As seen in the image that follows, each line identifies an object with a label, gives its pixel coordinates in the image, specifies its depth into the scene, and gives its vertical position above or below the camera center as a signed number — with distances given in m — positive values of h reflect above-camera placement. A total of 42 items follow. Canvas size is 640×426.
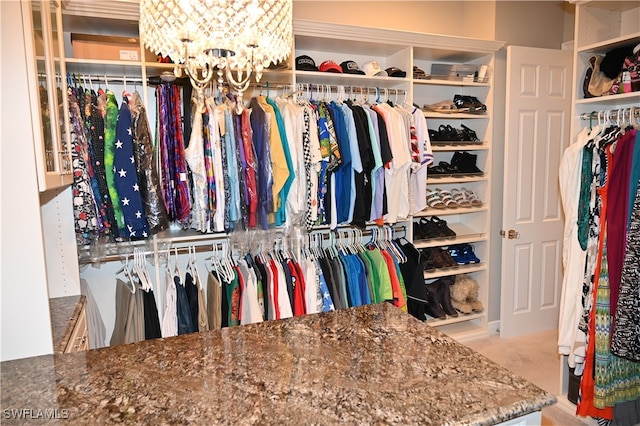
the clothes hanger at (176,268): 2.65 -0.65
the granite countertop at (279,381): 0.99 -0.56
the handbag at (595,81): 2.39 +0.42
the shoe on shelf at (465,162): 3.49 -0.02
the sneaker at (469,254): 3.60 -0.78
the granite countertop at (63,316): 1.58 -0.64
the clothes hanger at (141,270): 2.55 -0.62
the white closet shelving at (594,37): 2.44 +0.69
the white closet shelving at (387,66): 2.46 +0.59
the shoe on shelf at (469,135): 3.48 +0.20
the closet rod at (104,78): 2.51 +0.53
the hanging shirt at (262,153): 2.58 +0.07
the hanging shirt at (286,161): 2.63 +0.02
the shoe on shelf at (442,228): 3.46 -0.53
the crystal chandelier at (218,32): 1.30 +0.42
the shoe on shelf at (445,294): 3.55 -1.09
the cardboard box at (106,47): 2.35 +0.66
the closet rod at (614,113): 2.27 +0.24
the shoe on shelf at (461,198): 3.50 -0.30
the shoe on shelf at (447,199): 3.45 -0.31
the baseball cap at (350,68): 3.00 +0.65
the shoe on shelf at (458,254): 3.59 -0.77
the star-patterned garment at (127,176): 2.30 -0.04
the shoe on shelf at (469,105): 3.41 +0.43
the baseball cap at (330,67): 2.93 +0.64
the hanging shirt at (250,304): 2.61 -0.83
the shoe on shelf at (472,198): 3.54 -0.31
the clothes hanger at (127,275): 2.55 -0.66
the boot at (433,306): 3.47 -1.16
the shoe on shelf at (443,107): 3.34 +0.41
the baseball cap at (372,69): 3.04 +0.65
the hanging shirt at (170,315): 2.53 -0.86
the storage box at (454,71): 3.38 +0.69
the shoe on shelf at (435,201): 3.41 -0.31
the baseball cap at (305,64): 2.89 +0.66
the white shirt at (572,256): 2.35 -0.53
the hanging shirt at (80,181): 2.22 -0.06
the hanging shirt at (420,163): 3.05 -0.01
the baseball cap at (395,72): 3.11 +0.64
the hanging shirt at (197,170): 2.43 -0.02
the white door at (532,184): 3.41 -0.20
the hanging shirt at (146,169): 2.38 -0.01
